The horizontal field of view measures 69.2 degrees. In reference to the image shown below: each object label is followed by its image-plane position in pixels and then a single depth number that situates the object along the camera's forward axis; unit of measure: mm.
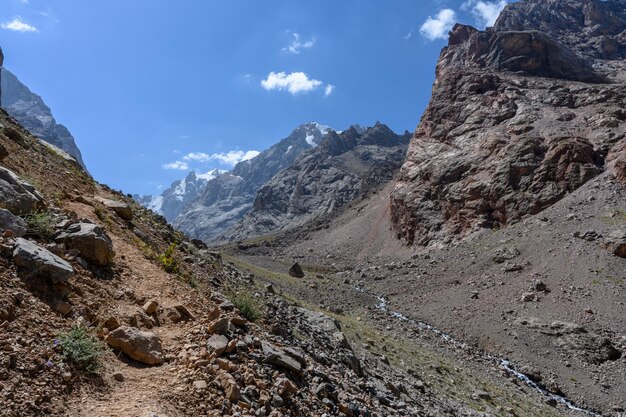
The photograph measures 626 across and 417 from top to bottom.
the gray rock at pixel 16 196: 9797
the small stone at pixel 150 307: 9578
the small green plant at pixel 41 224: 9518
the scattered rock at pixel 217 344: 8615
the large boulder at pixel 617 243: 49062
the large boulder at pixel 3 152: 11947
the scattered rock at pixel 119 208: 15023
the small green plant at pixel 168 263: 12539
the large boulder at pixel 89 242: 9906
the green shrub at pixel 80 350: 6973
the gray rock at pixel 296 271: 68688
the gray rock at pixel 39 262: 8047
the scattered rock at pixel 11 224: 8797
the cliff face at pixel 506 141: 74625
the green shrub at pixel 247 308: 11805
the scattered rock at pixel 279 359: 9617
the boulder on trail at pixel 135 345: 8023
